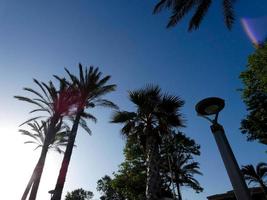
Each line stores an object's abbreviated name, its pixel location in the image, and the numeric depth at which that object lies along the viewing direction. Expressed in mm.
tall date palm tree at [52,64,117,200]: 14152
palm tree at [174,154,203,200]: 23481
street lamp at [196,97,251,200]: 2758
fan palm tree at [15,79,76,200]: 17828
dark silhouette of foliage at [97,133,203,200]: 21875
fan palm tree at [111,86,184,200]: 11273
